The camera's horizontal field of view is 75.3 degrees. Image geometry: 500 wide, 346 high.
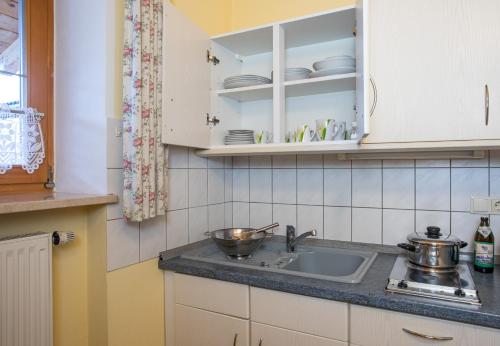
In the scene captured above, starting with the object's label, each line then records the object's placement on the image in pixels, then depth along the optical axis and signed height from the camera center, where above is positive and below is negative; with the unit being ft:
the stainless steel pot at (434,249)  4.18 -1.06
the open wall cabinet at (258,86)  4.47 +1.33
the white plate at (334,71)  4.76 +1.46
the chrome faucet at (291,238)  5.49 -1.21
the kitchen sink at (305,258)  5.01 -1.46
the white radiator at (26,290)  3.25 -1.27
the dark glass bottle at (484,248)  4.24 -1.06
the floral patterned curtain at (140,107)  3.96 +0.78
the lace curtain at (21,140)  3.89 +0.38
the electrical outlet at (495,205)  4.58 -0.53
